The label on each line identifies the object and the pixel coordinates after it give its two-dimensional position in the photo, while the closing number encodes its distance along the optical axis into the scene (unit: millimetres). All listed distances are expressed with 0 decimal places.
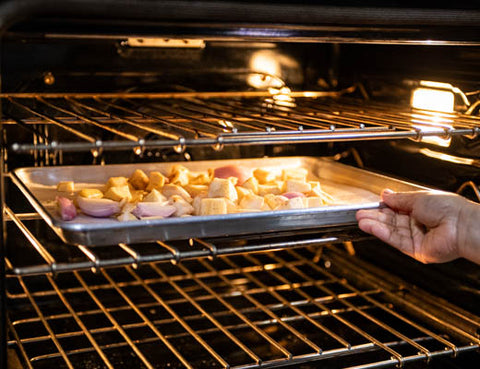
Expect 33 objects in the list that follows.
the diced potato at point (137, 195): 1476
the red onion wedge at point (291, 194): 1512
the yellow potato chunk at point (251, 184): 1590
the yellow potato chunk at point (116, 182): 1512
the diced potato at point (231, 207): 1425
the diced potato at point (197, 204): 1422
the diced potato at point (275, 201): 1453
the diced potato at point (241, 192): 1511
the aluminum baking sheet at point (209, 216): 1200
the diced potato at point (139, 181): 1589
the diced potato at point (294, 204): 1413
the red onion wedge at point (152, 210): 1360
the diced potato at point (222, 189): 1474
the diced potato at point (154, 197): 1432
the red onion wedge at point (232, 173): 1694
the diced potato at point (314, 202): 1479
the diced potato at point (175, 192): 1495
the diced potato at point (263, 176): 1696
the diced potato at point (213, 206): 1385
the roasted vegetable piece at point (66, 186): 1514
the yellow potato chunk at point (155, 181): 1560
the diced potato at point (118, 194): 1460
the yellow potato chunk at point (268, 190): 1594
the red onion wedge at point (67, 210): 1338
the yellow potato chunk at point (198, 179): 1635
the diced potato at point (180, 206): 1397
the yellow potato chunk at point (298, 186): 1564
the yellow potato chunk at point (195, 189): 1554
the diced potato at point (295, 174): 1681
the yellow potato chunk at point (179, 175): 1610
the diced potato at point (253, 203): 1451
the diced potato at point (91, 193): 1438
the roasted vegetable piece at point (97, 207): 1381
